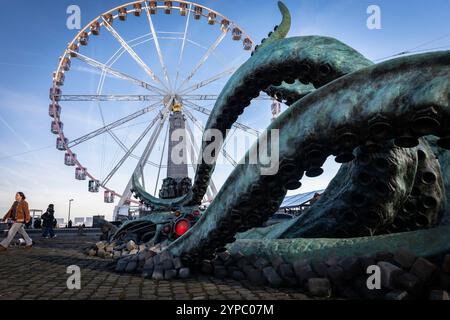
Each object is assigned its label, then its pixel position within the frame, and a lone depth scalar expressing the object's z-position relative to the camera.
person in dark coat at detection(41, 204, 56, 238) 17.08
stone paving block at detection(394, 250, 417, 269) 2.98
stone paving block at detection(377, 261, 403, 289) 2.95
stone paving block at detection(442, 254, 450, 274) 2.74
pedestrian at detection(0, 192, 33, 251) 9.98
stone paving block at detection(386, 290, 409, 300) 2.76
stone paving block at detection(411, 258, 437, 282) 2.79
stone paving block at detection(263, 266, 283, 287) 3.87
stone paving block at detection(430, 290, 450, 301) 2.54
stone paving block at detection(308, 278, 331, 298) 3.28
